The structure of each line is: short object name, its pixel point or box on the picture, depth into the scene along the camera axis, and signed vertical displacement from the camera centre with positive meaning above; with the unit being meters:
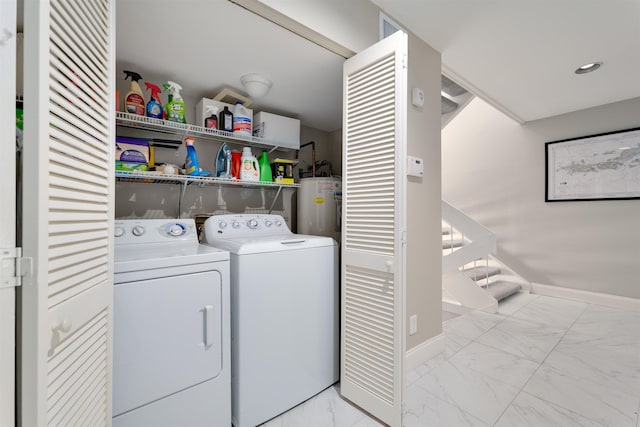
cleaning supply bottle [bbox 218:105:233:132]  1.95 +0.66
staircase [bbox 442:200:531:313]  3.08 -0.73
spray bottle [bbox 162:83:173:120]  1.73 +0.73
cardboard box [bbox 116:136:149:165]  1.59 +0.37
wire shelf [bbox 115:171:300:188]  1.59 +0.23
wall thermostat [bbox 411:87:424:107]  1.89 +0.80
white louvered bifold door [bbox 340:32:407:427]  1.37 -0.07
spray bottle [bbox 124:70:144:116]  1.59 +0.65
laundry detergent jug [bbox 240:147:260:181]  1.99 +0.34
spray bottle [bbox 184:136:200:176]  1.83 +0.36
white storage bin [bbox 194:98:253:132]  1.94 +0.76
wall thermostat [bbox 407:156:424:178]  1.84 +0.33
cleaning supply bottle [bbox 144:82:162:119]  1.65 +0.65
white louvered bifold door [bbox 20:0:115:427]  0.62 +0.01
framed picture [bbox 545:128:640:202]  3.08 +0.57
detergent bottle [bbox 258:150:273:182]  2.13 +0.36
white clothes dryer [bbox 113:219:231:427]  1.09 -0.51
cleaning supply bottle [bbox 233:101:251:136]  1.96 +0.65
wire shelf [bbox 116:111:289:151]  1.58 +0.55
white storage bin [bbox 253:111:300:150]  2.15 +0.67
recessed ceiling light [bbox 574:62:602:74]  2.41 +1.29
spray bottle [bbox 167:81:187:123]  1.74 +0.67
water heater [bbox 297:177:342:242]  2.19 +0.07
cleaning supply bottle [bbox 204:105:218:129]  1.91 +0.66
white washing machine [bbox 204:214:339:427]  1.38 -0.56
